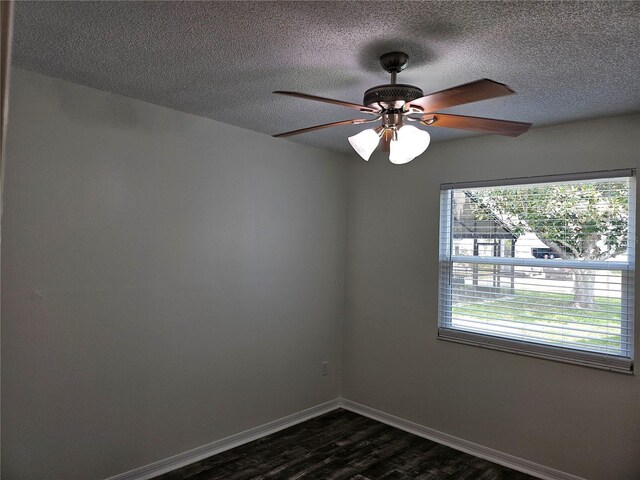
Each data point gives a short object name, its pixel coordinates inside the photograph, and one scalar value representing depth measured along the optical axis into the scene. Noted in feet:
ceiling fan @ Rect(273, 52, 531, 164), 6.07
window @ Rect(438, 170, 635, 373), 9.32
